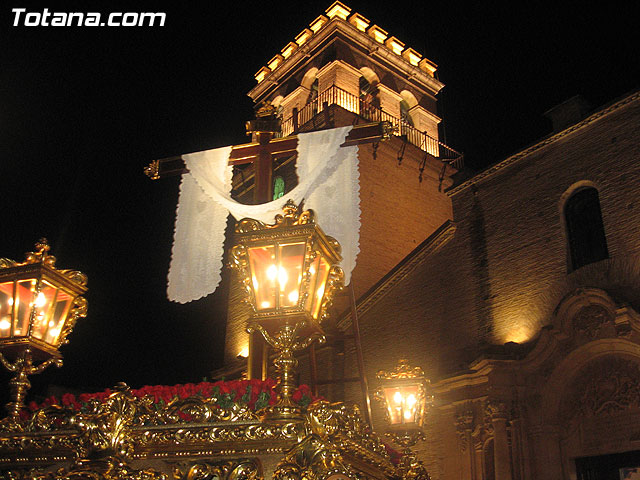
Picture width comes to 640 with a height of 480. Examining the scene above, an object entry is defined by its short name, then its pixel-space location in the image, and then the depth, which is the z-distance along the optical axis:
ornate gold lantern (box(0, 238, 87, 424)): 6.10
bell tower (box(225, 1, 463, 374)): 22.25
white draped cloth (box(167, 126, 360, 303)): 9.03
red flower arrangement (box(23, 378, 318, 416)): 5.18
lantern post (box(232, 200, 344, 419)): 4.91
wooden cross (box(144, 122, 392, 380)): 7.80
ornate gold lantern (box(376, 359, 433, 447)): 9.91
